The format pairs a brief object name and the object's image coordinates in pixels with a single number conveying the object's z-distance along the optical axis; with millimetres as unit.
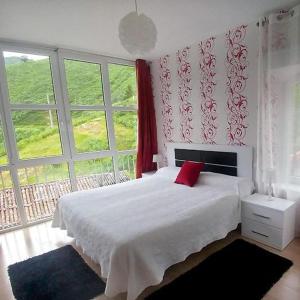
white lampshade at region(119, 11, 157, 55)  1762
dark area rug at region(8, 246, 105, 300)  1976
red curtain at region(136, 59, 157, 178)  4168
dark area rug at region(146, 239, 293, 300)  1859
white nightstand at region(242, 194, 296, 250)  2387
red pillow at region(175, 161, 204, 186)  3096
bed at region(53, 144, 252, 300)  1712
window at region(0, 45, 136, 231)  3225
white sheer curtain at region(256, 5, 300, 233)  2438
